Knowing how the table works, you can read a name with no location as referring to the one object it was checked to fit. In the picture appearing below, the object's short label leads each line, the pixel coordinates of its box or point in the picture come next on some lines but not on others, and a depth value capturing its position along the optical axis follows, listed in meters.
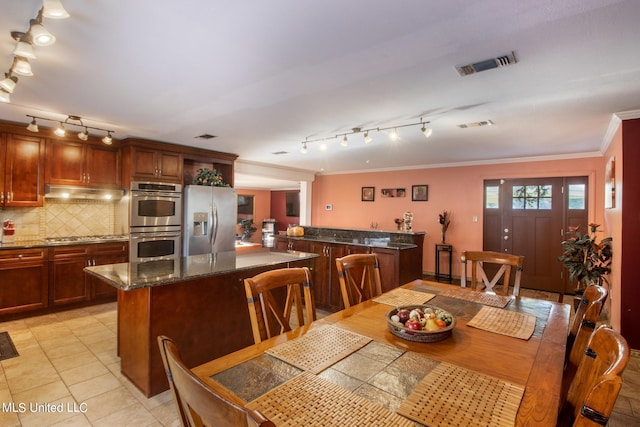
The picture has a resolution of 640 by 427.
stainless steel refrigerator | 4.89
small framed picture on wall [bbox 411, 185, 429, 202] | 6.77
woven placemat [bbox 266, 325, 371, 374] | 1.17
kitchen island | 2.16
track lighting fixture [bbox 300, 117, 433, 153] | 3.53
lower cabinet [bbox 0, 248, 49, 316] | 3.62
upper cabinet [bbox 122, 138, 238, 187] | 4.50
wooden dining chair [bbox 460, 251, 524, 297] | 2.37
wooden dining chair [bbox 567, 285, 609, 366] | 1.33
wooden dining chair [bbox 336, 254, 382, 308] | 2.06
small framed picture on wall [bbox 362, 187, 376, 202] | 7.61
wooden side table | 6.25
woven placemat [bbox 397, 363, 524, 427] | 0.87
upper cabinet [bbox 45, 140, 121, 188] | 4.15
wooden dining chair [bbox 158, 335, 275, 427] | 0.54
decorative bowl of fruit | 1.36
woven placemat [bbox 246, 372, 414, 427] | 0.85
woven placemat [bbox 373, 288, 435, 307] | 1.92
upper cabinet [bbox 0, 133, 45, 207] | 3.81
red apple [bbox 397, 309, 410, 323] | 1.50
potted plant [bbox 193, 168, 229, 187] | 5.15
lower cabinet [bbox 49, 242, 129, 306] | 3.96
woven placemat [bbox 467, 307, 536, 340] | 1.49
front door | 5.29
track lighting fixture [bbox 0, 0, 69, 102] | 1.40
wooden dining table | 0.95
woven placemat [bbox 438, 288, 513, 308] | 1.94
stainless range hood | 4.11
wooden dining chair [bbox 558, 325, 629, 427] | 0.68
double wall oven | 4.40
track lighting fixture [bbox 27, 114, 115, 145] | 3.44
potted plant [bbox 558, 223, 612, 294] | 3.60
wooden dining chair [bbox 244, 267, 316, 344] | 1.55
